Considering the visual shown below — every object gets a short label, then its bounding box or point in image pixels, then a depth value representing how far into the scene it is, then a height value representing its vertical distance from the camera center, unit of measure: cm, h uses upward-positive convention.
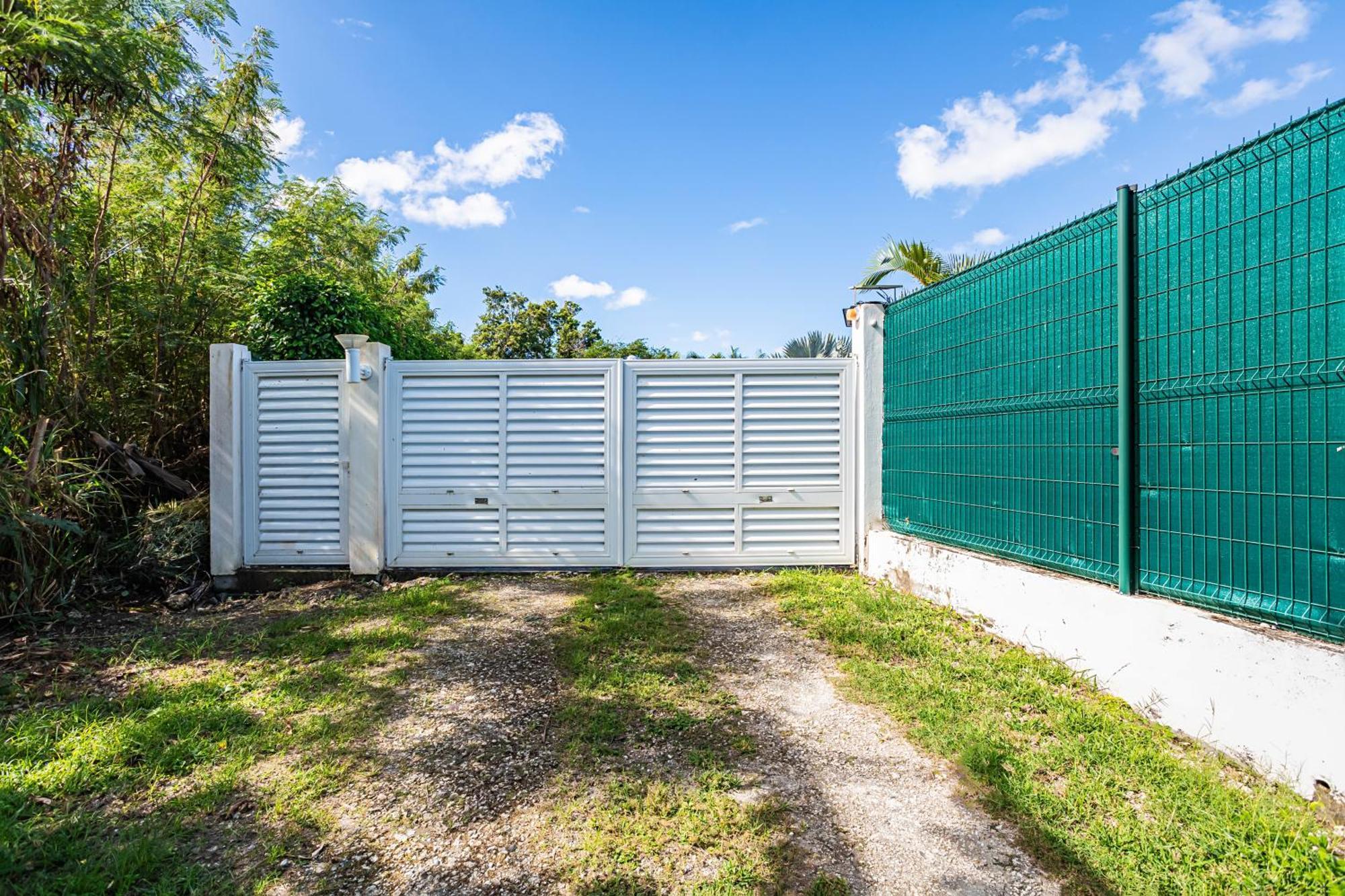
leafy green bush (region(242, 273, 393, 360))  530 +122
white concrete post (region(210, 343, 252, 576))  477 -9
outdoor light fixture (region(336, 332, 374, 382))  476 +79
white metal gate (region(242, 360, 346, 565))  487 -12
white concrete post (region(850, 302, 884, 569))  502 +27
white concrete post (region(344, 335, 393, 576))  485 -11
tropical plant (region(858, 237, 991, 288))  952 +314
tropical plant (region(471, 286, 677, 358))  2566 +523
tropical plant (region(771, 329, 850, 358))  1109 +207
